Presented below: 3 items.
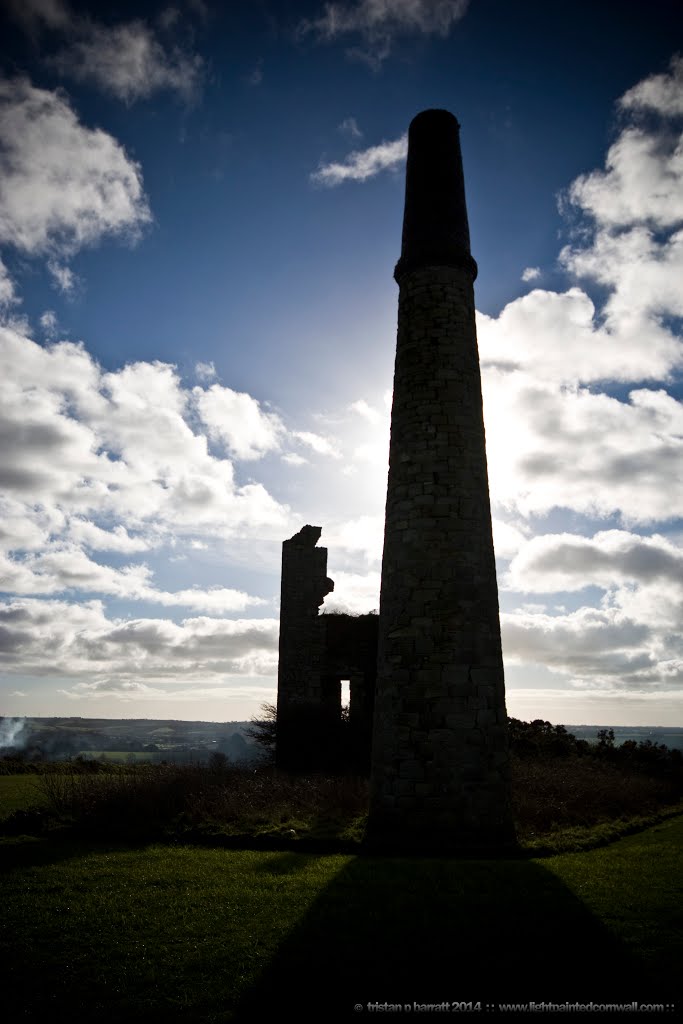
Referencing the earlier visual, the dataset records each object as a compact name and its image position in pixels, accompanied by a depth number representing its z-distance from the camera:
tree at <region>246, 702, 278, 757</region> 21.36
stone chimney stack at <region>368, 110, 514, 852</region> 9.67
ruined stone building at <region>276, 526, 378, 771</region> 19.70
